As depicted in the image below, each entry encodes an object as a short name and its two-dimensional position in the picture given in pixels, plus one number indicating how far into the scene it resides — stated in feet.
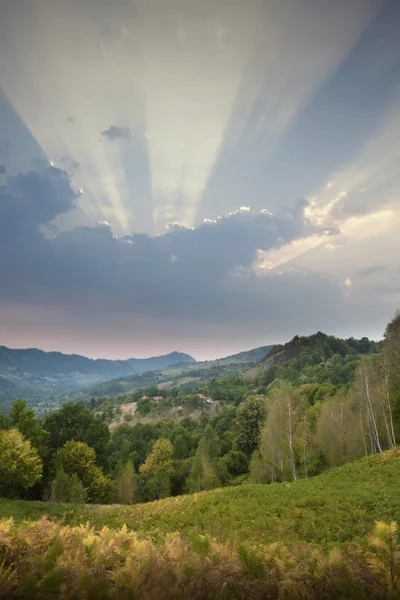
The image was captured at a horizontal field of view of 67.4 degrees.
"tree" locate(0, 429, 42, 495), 101.40
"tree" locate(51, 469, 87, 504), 103.55
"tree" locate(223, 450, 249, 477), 215.72
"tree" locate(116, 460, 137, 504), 155.53
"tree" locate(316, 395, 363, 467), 132.46
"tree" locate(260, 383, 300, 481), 130.00
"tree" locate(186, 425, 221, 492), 162.40
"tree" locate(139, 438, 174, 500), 175.52
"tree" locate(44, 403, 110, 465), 154.14
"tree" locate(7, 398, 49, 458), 128.47
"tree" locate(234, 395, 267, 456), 228.02
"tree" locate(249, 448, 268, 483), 155.12
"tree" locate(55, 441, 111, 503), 132.26
